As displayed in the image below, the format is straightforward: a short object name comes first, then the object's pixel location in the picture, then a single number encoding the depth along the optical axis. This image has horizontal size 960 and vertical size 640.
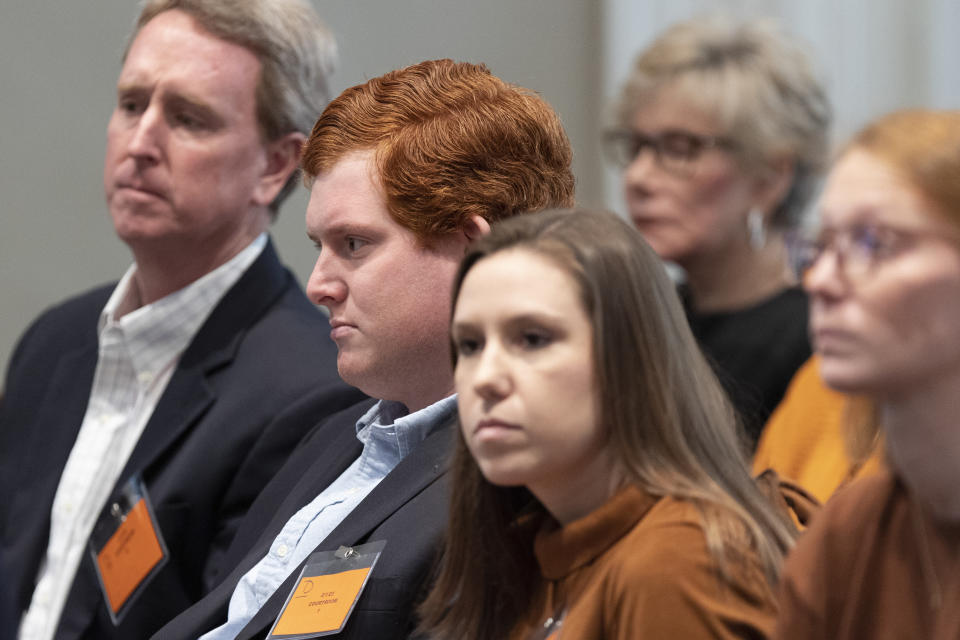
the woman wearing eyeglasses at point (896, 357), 3.18
